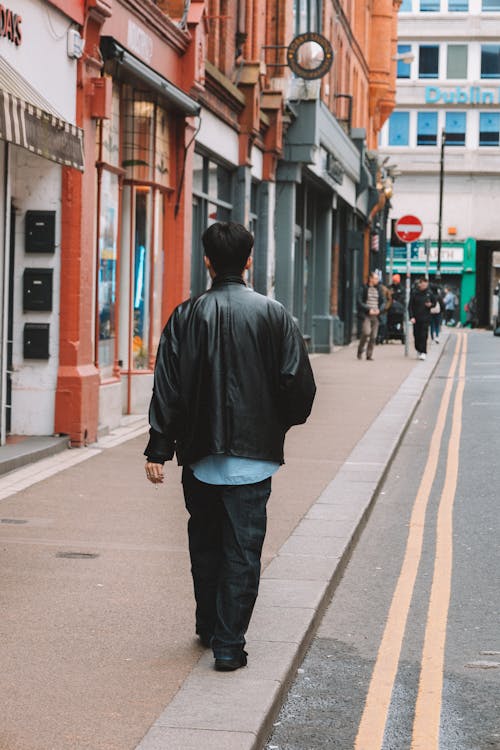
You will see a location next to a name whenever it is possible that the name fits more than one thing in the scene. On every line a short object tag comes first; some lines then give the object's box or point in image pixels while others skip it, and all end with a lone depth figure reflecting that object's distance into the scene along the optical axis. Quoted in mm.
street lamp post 57250
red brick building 12797
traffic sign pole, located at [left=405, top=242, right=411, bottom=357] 30781
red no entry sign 31953
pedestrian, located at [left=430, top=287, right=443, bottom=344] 38212
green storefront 64500
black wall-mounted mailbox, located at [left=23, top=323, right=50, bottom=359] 12750
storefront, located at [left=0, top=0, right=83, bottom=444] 12191
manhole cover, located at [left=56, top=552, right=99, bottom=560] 7789
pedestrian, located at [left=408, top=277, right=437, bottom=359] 29078
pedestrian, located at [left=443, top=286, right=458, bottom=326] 59375
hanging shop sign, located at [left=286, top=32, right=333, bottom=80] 24812
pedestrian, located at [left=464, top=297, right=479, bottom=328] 62062
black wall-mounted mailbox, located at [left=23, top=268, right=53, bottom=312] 12742
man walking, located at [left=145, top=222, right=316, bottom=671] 5480
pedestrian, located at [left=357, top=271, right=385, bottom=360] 28156
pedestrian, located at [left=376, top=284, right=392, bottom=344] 34919
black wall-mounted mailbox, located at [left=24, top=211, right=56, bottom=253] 12688
